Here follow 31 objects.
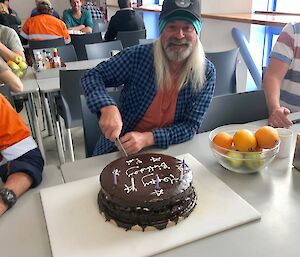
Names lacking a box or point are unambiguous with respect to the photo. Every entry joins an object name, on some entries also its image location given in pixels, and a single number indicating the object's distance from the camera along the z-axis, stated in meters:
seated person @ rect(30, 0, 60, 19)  3.90
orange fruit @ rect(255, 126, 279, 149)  1.03
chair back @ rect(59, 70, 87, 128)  2.19
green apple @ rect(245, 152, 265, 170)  0.98
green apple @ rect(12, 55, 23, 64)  2.59
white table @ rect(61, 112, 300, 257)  0.74
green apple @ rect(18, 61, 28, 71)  2.54
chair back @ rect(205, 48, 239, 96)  2.52
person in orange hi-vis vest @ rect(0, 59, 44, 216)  0.98
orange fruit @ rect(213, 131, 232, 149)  1.05
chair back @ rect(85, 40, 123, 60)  3.18
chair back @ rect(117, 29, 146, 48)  3.81
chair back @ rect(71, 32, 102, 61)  3.79
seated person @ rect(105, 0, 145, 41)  4.12
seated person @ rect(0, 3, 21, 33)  5.05
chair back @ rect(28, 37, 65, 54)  3.44
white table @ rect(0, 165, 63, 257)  0.76
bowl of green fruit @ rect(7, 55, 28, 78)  2.48
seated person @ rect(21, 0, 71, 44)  3.86
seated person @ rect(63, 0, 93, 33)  4.95
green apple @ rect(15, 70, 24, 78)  2.49
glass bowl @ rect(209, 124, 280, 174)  0.99
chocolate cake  0.80
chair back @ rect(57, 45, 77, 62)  3.17
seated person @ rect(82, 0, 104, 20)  5.80
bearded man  1.38
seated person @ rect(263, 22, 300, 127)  1.61
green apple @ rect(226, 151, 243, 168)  1.00
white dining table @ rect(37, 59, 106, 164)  2.29
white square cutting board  0.74
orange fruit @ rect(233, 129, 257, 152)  1.01
